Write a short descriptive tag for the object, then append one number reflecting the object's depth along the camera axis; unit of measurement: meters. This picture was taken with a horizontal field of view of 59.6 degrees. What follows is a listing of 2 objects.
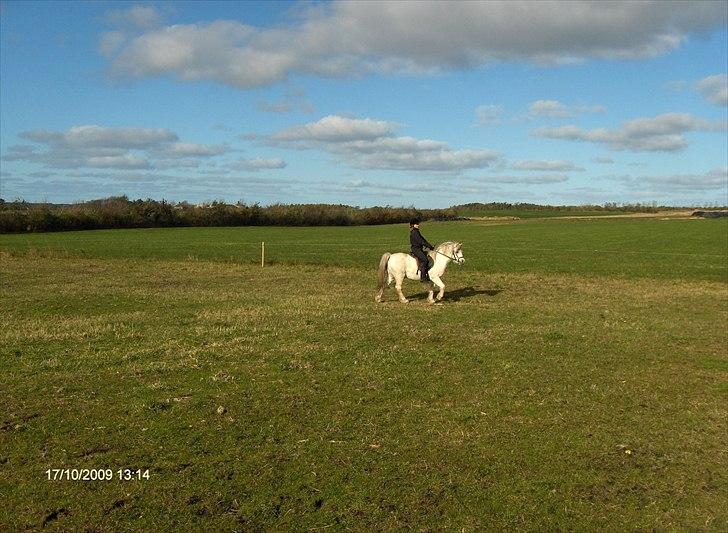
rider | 19.72
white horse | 19.81
